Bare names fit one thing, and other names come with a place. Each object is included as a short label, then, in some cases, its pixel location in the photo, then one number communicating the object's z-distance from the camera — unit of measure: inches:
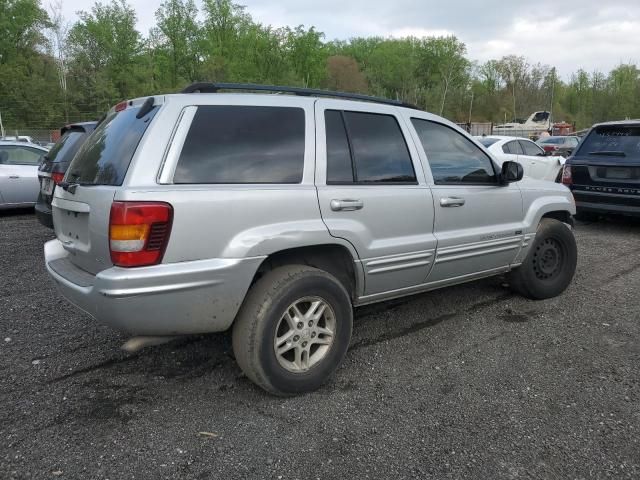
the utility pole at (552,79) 2355.3
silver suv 105.7
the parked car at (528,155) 488.6
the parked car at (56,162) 258.7
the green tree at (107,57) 1758.1
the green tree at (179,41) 2025.1
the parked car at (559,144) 804.4
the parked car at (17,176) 378.0
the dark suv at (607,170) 296.5
